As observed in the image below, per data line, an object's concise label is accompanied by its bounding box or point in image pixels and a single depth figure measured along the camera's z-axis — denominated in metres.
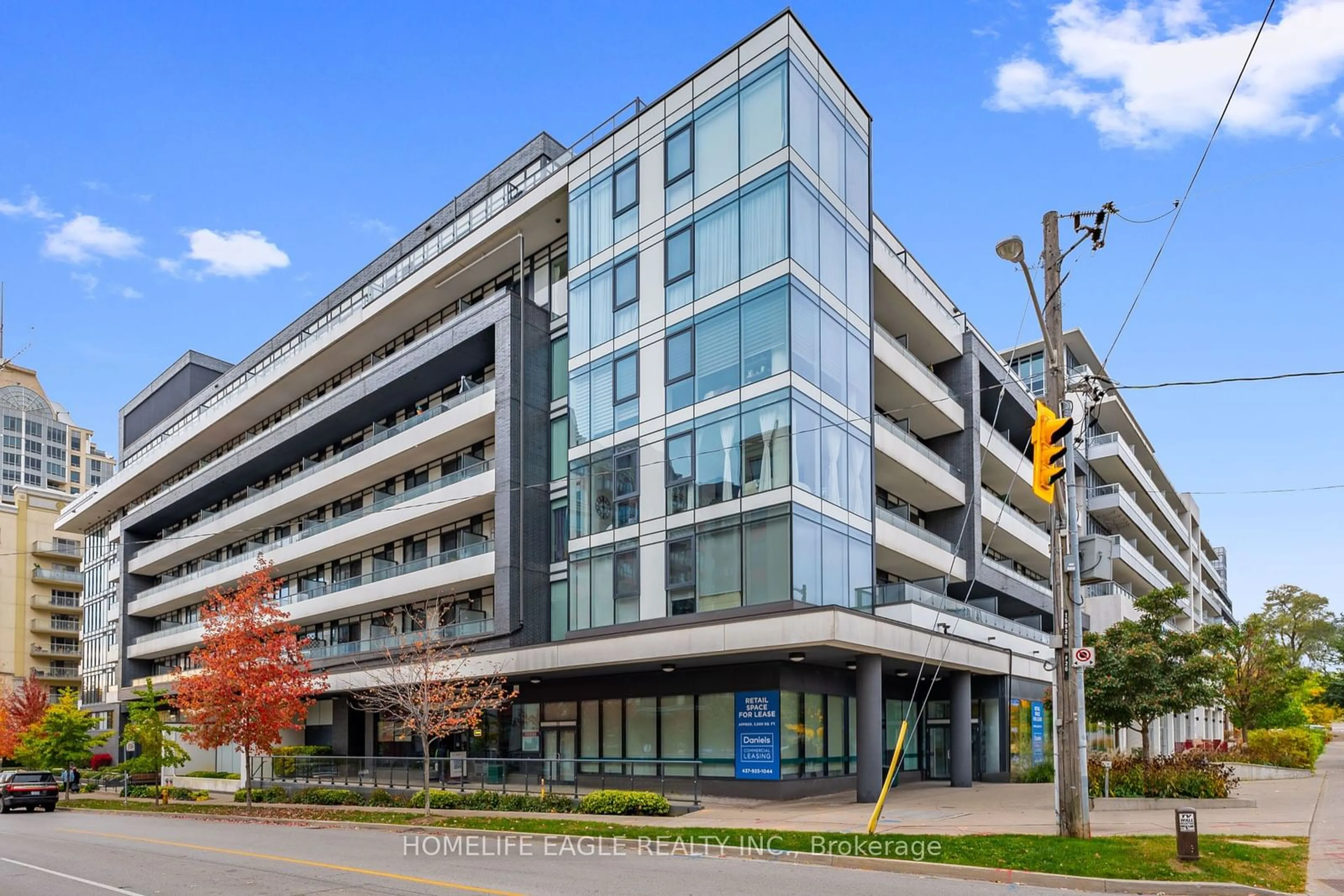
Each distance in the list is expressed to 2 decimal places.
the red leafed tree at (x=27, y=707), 63.59
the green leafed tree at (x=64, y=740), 46.78
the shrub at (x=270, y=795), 34.72
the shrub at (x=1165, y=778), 23.97
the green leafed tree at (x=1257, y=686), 53.19
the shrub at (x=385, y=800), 30.92
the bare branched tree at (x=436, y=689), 29.06
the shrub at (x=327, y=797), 32.16
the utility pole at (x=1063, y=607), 17.22
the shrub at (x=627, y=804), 24.28
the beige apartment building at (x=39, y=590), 100.50
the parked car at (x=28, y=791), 38.34
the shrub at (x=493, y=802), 26.25
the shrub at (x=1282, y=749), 41.81
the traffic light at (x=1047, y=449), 16.31
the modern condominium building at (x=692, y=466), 28.64
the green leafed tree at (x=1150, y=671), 28.72
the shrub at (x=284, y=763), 36.41
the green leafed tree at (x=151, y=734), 39.09
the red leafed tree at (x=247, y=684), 33.88
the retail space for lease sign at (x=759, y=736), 27.78
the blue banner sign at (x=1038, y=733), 40.75
